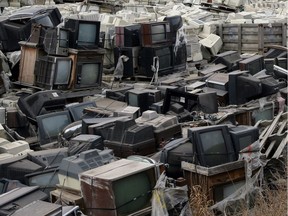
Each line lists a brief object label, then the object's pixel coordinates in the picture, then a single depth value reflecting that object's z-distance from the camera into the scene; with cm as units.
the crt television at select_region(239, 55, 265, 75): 923
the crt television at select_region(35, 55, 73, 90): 888
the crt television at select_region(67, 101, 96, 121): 785
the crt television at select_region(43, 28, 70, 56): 894
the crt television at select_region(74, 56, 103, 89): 912
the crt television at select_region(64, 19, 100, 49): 901
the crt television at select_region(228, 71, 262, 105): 811
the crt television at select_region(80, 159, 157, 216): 466
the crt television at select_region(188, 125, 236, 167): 552
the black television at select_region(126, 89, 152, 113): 832
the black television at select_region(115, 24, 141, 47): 1020
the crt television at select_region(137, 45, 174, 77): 1001
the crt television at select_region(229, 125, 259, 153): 576
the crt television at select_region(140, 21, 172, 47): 998
